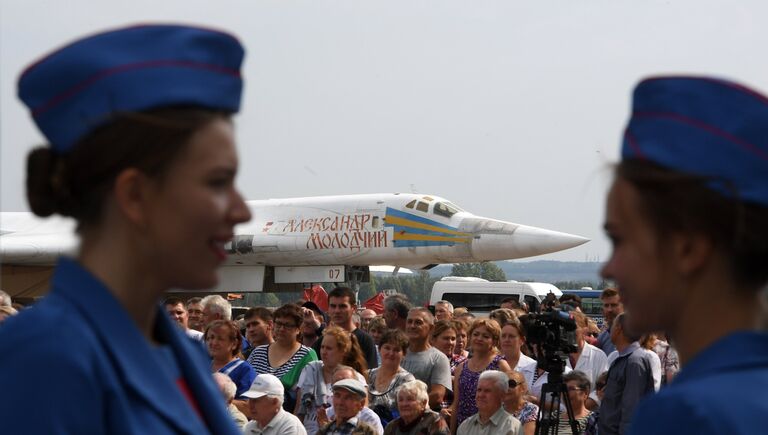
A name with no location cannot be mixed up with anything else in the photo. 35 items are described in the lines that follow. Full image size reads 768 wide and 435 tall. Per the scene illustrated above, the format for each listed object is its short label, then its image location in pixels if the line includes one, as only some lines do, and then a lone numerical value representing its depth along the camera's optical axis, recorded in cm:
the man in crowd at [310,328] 1101
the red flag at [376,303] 2191
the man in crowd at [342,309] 994
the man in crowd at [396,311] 1098
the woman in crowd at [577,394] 796
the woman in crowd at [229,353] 765
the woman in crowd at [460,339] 1063
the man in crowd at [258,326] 995
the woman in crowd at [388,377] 772
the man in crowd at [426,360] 864
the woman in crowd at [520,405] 752
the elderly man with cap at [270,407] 680
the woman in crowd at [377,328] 1088
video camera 689
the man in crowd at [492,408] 724
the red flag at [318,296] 2247
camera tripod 680
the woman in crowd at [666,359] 839
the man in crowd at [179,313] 1027
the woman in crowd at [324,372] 806
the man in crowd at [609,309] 1054
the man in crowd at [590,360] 912
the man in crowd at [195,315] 1223
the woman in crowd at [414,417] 699
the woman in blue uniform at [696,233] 138
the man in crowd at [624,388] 699
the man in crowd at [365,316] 1430
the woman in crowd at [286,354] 859
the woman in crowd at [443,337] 991
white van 2752
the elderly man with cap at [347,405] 691
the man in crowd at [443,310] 1271
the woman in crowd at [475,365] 832
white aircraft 2784
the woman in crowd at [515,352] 903
